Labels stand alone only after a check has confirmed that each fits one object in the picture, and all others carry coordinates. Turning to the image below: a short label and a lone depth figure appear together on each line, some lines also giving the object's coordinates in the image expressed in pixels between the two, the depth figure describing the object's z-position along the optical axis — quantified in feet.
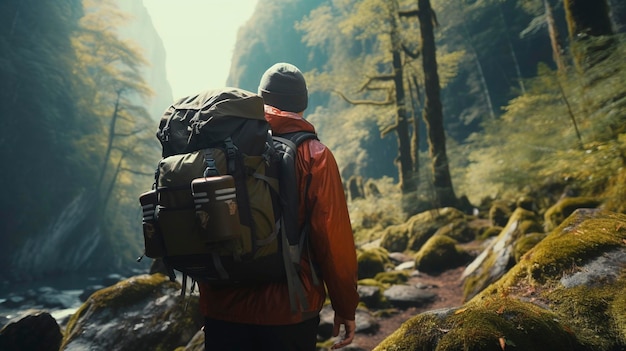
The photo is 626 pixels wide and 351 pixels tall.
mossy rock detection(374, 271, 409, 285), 24.16
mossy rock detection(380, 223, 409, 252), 37.58
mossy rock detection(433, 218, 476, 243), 30.99
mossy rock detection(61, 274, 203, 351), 14.90
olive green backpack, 4.99
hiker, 5.48
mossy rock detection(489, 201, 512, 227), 30.07
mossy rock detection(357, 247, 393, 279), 26.50
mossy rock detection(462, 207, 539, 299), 15.79
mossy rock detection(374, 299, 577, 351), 6.51
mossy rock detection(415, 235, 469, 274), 25.72
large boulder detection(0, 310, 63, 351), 14.69
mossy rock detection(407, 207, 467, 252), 34.63
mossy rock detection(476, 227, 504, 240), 28.71
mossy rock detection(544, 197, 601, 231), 16.49
